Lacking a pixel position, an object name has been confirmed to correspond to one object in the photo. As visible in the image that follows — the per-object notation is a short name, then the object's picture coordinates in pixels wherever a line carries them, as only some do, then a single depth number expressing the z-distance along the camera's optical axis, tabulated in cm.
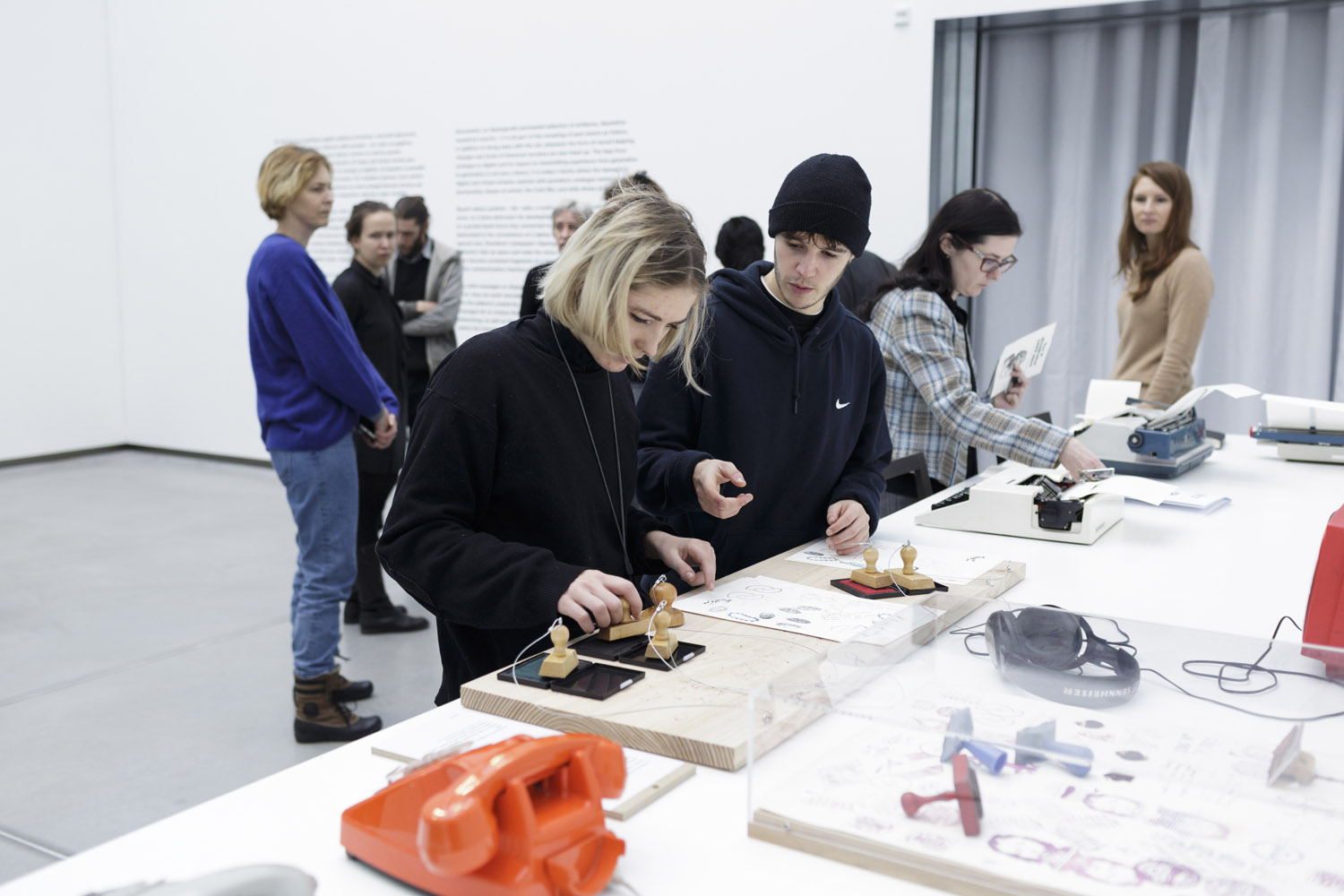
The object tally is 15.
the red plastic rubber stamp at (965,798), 96
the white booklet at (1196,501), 255
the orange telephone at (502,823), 83
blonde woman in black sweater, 141
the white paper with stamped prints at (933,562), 185
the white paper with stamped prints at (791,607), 154
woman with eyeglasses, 255
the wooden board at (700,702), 115
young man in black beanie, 196
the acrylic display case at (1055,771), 91
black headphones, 122
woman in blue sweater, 277
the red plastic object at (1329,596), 147
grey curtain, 427
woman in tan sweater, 377
